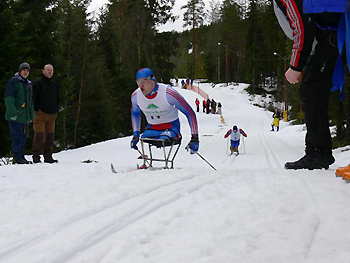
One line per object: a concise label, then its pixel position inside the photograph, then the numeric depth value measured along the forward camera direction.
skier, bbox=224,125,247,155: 12.63
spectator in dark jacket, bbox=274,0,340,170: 3.20
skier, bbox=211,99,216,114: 40.58
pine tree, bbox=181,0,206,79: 65.88
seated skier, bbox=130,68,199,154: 5.22
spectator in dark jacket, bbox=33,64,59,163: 6.68
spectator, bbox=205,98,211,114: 39.77
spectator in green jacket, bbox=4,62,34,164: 6.31
